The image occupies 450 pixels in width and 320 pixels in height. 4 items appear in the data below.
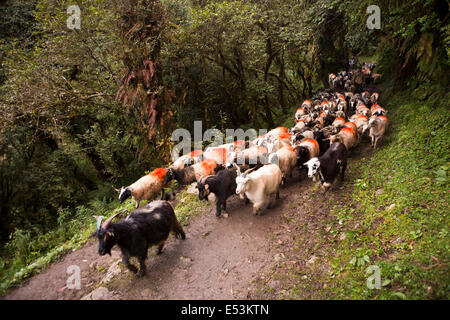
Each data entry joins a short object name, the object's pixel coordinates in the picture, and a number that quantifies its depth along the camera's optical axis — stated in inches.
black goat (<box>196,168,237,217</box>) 283.4
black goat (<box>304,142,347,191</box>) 270.3
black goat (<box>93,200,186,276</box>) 192.4
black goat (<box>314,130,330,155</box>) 366.0
